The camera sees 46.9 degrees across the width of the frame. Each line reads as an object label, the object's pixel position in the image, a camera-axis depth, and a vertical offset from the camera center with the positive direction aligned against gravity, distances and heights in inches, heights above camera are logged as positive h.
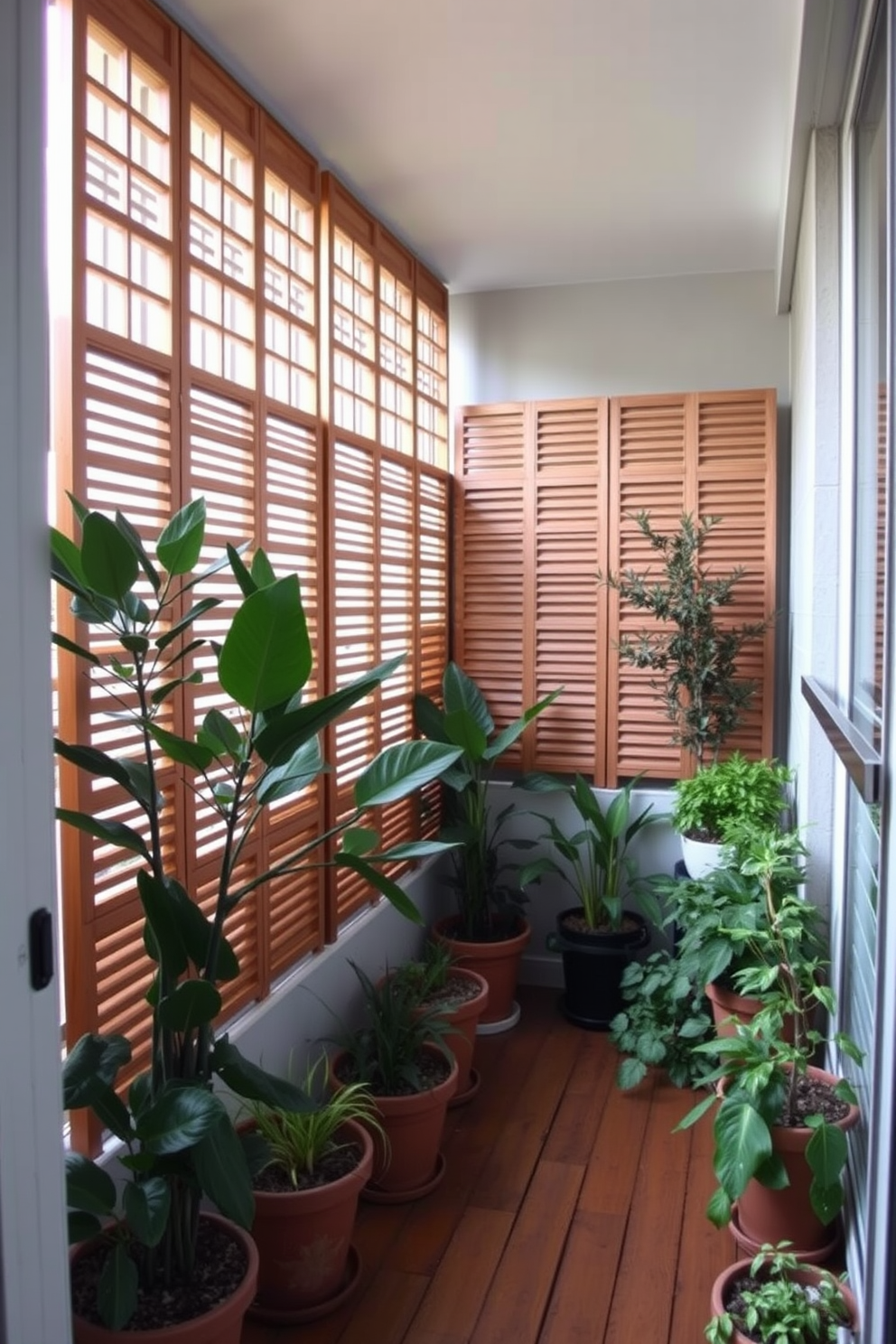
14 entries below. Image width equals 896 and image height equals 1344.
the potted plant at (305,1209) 81.6 -45.8
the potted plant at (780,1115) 76.8 -38.3
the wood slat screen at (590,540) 147.6 +13.6
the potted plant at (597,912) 141.0 -39.4
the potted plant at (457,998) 117.0 -43.4
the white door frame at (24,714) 41.6 -3.5
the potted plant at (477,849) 138.3 -31.1
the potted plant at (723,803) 119.6 -20.3
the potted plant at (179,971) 60.7 -22.4
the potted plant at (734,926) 96.6 -29.2
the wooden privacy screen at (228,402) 72.4 +20.5
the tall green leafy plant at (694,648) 138.2 -2.3
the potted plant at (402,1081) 100.3 -45.3
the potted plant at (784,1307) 70.1 -47.2
